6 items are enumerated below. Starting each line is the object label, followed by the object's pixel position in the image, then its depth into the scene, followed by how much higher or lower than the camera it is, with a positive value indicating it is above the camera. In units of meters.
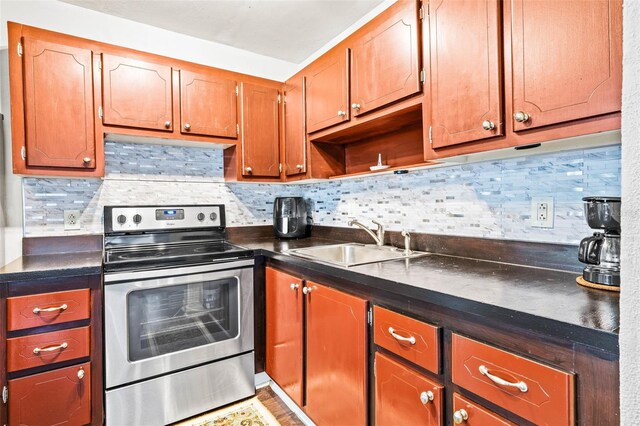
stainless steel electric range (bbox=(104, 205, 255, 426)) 1.66 -0.62
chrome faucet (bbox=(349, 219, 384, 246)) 2.02 -0.14
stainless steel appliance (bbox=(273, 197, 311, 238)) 2.58 -0.05
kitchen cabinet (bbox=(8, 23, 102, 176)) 1.71 +0.60
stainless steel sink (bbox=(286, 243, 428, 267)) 1.81 -0.26
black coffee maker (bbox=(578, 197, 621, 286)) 0.96 -0.11
